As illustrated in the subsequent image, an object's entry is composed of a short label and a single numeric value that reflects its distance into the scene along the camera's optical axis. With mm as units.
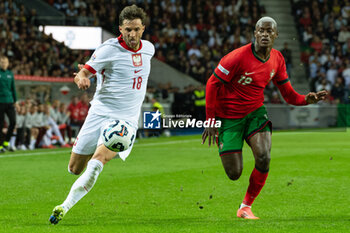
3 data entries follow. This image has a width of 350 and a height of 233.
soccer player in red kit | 15180
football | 14148
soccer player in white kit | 14734
